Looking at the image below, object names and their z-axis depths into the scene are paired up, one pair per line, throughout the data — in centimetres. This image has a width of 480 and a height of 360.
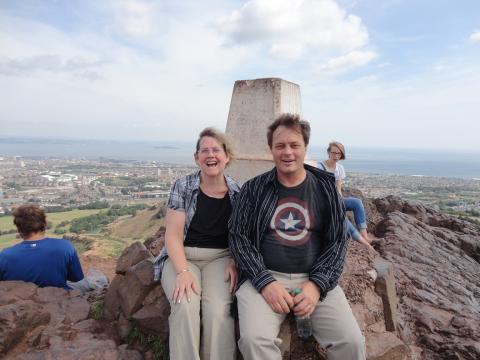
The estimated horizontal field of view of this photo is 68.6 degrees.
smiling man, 271
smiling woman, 272
